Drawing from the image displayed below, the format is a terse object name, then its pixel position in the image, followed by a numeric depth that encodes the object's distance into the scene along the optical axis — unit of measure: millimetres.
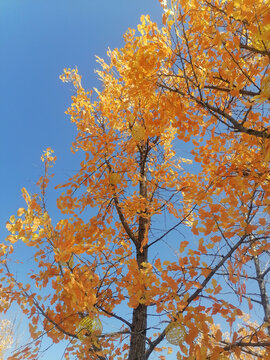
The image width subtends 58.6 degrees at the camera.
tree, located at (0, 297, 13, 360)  11052
